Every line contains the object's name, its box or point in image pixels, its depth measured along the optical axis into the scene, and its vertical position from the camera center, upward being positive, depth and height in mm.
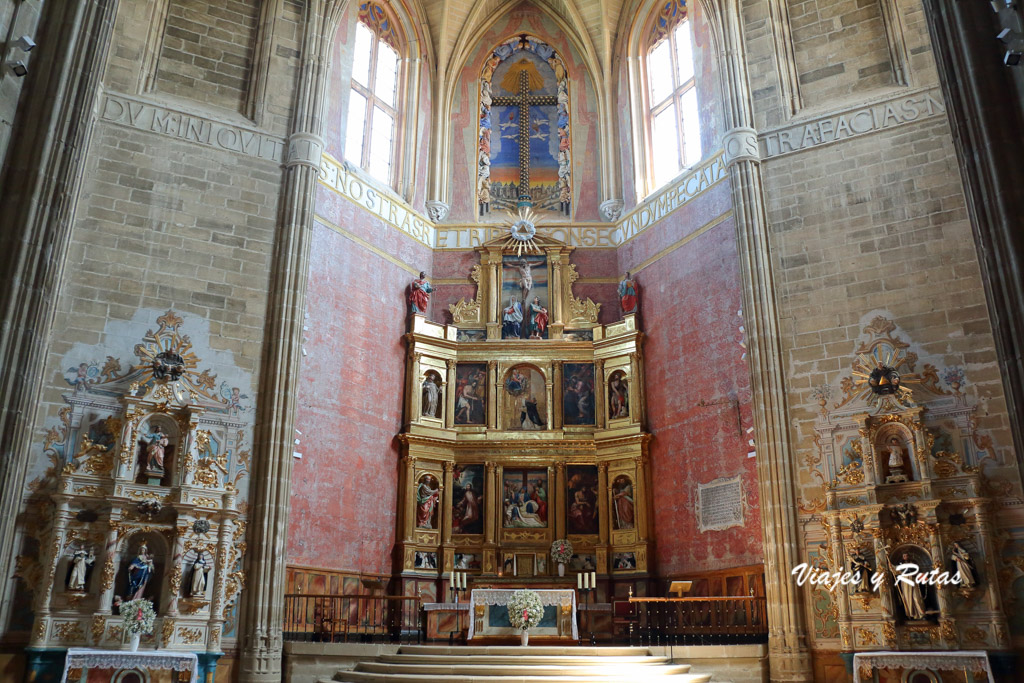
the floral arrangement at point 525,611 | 13414 +174
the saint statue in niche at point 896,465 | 12742 +2216
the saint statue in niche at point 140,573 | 12555 +705
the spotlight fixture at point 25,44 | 9641 +6225
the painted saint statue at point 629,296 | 19016 +6892
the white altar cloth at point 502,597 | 14125 +402
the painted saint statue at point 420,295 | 19156 +6964
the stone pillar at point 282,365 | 13289 +4161
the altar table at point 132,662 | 11523 -493
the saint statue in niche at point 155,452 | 13172 +2499
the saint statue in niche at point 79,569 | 12078 +742
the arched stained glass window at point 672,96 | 19141 +11390
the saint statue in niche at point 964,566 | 11773 +728
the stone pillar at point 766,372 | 13094 +3949
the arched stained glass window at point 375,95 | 19516 +11688
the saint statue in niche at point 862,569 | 12547 +736
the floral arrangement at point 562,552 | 17672 +1380
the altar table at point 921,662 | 11195 -521
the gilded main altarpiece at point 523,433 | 17828 +3893
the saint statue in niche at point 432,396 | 18828 +4738
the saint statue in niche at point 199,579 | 12859 +634
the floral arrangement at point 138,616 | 12016 +105
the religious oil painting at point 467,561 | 17969 +1227
